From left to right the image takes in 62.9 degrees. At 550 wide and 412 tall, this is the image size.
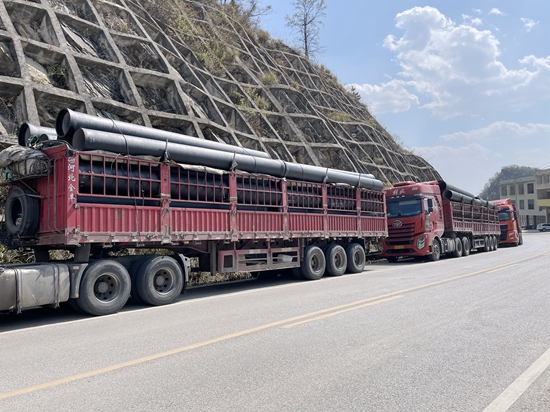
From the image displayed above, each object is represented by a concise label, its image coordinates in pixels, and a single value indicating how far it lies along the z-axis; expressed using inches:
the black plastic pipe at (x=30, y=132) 398.0
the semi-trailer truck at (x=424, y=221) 766.5
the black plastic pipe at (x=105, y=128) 355.9
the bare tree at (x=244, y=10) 1450.5
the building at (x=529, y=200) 3379.9
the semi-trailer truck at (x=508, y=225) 1364.4
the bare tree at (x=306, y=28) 1790.1
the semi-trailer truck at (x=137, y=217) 325.4
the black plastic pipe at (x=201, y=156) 345.1
